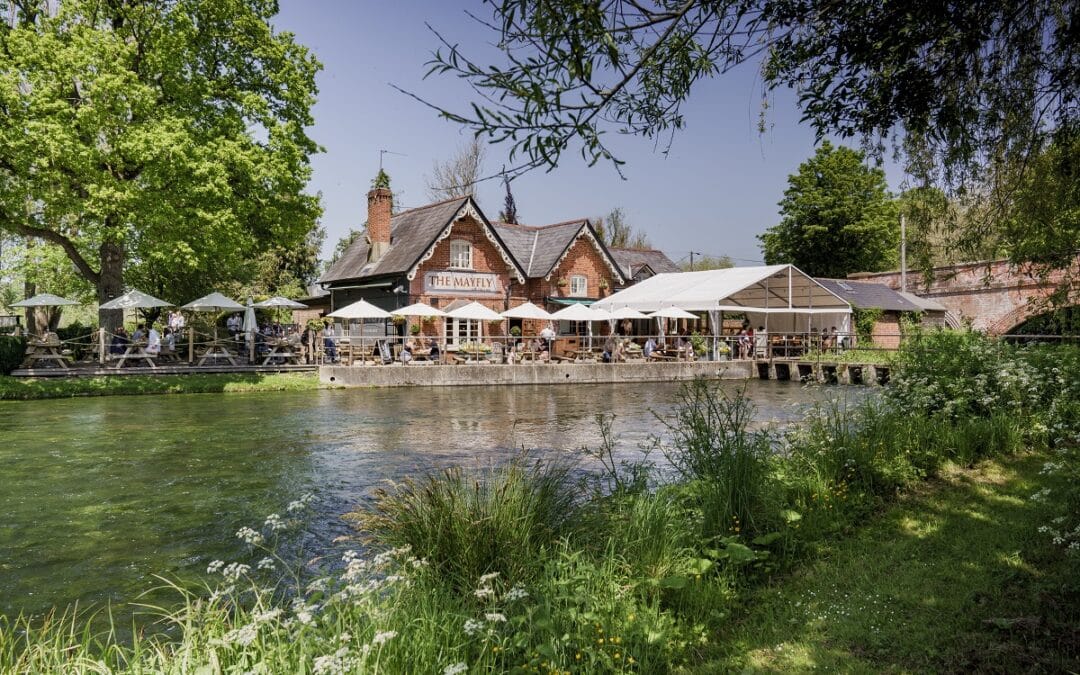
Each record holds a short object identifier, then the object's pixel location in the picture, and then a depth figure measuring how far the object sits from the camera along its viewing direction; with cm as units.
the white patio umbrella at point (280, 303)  2711
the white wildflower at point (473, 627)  348
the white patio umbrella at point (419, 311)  2737
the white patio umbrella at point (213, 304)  2480
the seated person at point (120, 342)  2281
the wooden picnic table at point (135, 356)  2185
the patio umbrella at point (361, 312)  2664
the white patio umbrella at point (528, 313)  2927
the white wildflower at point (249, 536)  412
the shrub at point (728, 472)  555
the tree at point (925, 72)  451
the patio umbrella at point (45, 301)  2575
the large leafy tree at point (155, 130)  1842
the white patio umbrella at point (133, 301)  2179
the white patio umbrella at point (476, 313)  2775
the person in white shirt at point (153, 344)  2295
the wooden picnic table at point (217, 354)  2397
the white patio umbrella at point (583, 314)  2992
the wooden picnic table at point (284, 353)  2517
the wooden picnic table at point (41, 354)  2117
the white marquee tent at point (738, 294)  3133
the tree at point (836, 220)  4609
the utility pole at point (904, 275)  3991
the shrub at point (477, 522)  483
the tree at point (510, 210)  4662
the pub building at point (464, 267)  3173
